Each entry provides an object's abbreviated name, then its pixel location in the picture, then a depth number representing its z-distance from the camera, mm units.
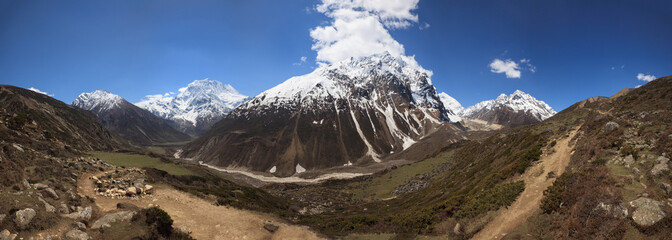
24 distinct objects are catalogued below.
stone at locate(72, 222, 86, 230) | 17786
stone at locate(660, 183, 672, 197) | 15949
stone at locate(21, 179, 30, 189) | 20114
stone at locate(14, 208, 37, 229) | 15484
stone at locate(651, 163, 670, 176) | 17625
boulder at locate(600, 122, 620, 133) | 26250
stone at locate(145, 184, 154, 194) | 30508
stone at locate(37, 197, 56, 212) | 18212
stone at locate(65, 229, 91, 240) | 16500
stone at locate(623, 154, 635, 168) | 20156
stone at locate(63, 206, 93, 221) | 18984
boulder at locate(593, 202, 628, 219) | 15787
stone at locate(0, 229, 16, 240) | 14175
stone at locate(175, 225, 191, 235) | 22547
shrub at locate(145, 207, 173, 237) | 21094
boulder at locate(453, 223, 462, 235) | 23253
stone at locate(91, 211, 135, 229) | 19247
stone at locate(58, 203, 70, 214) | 19178
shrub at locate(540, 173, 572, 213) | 19931
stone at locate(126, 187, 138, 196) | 28616
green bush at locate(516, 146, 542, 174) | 29297
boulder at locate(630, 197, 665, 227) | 14539
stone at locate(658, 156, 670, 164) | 18247
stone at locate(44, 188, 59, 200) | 20531
